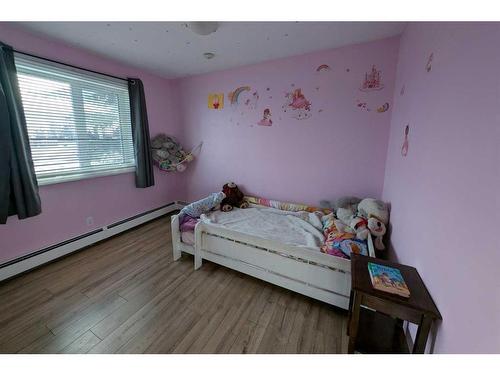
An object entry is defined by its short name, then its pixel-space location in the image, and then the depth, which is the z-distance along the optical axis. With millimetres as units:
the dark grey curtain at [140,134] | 2756
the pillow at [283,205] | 2533
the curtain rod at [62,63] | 1836
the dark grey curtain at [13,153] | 1688
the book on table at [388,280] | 942
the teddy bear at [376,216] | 1770
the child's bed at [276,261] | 1544
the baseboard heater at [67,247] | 1940
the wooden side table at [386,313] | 875
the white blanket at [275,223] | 1907
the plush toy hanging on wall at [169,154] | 3131
